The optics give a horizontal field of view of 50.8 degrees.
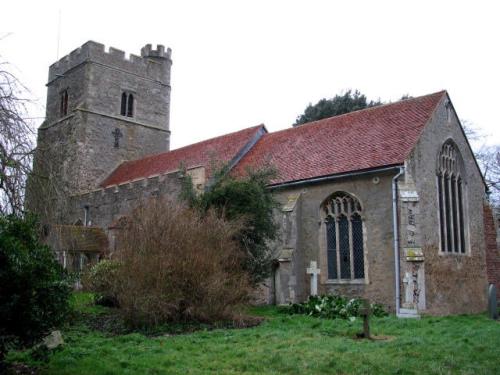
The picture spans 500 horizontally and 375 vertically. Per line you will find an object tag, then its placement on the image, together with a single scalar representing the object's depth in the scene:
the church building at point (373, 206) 16.33
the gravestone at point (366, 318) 10.46
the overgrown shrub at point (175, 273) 11.12
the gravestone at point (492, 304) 15.47
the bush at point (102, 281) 13.63
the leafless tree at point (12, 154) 8.09
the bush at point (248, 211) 15.40
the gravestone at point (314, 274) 17.67
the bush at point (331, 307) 14.28
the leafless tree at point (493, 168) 34.67
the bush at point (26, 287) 6.64
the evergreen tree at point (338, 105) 34.72
